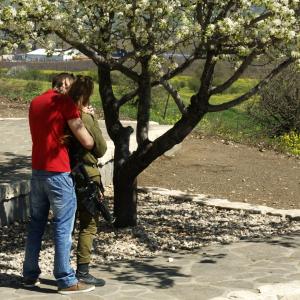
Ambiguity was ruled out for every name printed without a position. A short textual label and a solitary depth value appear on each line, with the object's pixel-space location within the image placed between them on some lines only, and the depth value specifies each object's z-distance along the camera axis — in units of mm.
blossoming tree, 8223
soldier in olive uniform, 7688
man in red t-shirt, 7347
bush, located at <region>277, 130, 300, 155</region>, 20147
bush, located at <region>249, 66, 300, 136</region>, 24655
